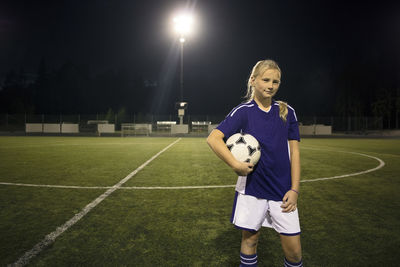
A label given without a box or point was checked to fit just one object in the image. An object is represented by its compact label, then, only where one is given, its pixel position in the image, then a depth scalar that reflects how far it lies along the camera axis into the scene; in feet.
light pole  85.05
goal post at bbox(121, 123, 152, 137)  100.30
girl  6.58
